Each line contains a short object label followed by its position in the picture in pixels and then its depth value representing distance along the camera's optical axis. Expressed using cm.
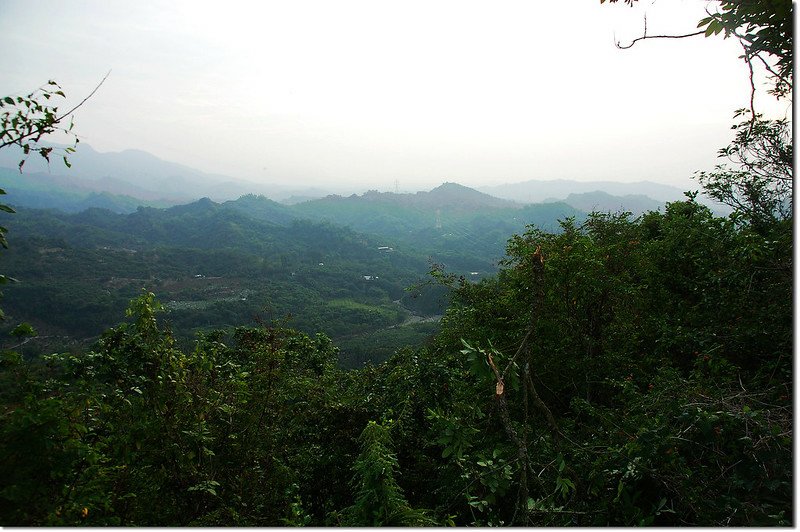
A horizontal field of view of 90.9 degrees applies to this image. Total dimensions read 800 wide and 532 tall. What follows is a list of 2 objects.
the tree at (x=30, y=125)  209
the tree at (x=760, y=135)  212
